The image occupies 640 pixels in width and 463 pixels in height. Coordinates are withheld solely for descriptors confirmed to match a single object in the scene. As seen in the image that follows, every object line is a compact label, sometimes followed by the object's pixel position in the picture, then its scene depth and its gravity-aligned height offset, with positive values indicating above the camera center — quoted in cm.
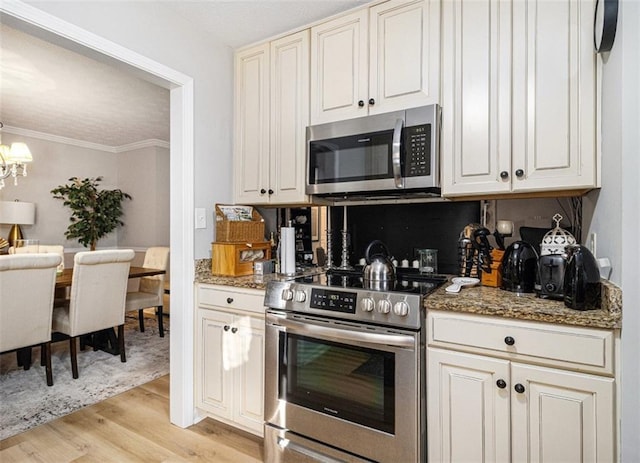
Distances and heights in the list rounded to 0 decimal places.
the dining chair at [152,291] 388 -71
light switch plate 227 +8
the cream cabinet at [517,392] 124 -61
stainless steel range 151 -65
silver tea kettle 181 -21
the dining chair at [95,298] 301 -59
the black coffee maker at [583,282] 130 -19
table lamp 448 +19
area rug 240 -120
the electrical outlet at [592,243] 156 -7
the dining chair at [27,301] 257 -52
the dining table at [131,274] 312 -44
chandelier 356 +74
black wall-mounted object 127 +73
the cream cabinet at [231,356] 197 -72
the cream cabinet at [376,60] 185 +92
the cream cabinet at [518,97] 151 +59
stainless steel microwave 182 +41
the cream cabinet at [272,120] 225 +71
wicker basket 226 +0
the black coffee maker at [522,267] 160 -17
